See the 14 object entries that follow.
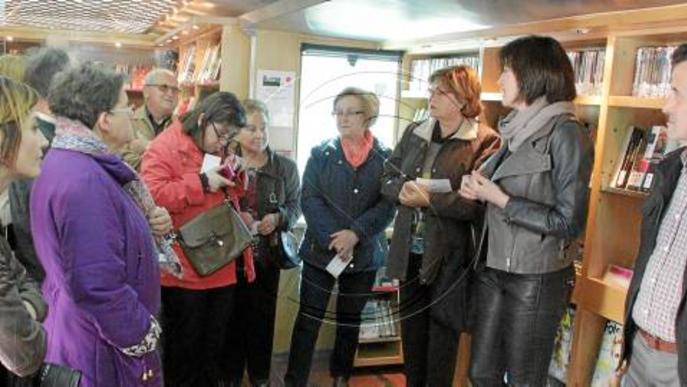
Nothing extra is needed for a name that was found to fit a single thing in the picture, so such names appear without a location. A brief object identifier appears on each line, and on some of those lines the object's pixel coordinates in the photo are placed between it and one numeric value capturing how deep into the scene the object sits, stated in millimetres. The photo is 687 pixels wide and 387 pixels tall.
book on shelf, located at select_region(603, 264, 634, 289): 1975
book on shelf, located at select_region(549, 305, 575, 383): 2109
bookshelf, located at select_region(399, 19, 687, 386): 1905
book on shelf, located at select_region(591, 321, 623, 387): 2006
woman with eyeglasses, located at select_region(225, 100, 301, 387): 2061
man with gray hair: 1689
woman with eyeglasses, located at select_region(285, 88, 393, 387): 1950
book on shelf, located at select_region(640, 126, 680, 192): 1885
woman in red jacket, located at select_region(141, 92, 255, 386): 1931
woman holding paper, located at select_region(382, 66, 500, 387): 1862
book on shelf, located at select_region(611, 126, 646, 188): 1944
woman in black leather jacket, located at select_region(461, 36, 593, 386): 1598
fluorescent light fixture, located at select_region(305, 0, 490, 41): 1763
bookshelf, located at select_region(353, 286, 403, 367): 2148
